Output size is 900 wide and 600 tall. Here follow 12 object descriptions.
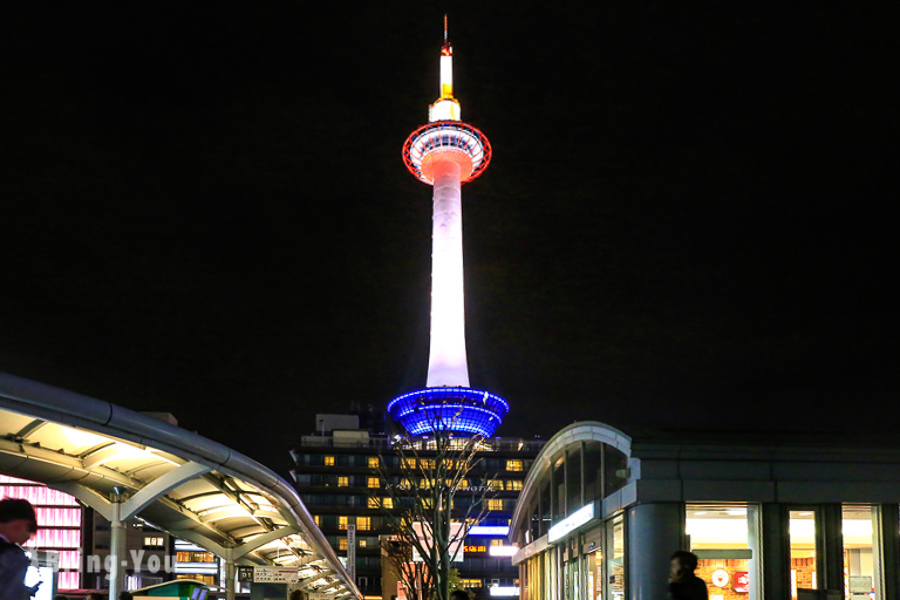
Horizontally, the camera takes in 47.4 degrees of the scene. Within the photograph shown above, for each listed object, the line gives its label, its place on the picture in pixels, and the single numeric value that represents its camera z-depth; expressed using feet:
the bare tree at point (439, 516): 83.15
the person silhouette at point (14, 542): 15.52
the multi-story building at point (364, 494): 334.65
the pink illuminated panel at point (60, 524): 345.72
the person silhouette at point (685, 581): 26.14
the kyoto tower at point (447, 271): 245.04
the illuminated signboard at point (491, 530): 247.05
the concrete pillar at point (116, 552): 41.34
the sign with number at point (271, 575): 66.54
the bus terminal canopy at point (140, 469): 28.53
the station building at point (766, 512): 65.10
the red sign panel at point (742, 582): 65.92
